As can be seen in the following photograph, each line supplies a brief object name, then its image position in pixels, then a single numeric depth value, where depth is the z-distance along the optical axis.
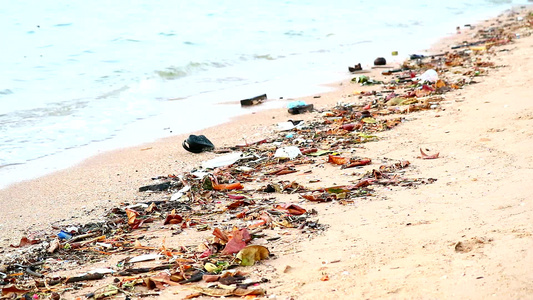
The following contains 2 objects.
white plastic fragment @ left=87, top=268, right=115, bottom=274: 6.27
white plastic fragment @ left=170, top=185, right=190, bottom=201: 8.96
